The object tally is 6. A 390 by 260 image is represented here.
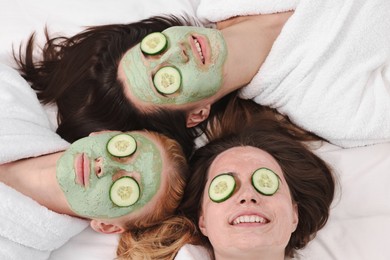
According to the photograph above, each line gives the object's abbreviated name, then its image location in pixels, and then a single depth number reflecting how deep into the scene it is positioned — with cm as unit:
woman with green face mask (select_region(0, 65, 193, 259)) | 175
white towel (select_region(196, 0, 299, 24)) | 208
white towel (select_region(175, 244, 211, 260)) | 180
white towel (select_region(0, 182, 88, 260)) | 178
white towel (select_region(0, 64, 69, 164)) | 191
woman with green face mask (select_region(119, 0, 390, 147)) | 190
